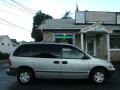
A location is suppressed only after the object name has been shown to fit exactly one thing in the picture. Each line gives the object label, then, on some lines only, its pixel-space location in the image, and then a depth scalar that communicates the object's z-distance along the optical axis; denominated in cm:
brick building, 866
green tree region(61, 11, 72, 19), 2529
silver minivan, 463
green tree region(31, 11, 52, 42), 2348
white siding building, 2862
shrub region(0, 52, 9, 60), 2104
